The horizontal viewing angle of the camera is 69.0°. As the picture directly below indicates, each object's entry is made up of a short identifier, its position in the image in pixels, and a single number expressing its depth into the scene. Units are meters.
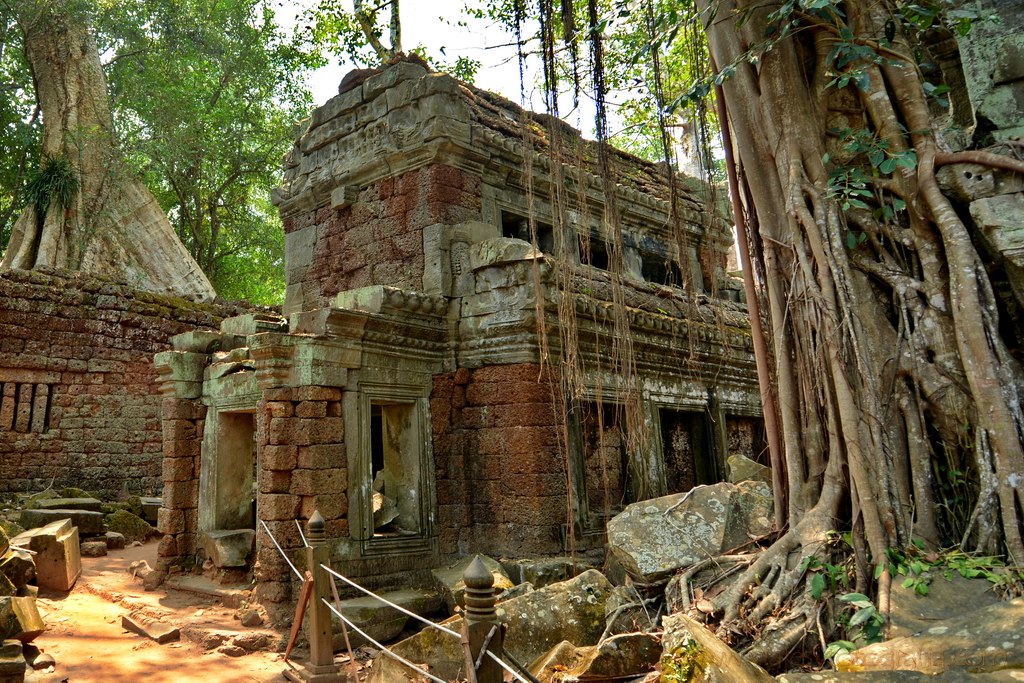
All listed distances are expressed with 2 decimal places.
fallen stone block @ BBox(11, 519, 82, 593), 6.93
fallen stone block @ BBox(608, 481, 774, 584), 4.51
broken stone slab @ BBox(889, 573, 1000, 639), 3.30
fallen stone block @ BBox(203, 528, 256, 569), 6.87
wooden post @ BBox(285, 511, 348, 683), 4.54
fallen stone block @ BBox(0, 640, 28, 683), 4.30
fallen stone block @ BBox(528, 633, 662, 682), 3.64
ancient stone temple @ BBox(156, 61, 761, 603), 6.29
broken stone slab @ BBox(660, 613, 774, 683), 2.80
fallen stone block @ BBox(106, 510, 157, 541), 9.88
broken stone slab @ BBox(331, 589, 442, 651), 5.69
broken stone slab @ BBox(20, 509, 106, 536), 8.59
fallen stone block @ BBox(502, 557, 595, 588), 6.25
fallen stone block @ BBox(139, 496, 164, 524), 10.58
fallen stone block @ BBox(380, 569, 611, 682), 4.62
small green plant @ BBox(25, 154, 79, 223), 15.15
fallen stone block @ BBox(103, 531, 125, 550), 9.26
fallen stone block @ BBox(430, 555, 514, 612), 6.14
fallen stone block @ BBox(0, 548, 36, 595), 6.08
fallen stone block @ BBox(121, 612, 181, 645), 5.73
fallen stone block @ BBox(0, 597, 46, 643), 4.67
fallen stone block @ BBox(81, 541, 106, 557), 8.66
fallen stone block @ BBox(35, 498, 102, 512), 9.38
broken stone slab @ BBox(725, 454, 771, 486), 6.32
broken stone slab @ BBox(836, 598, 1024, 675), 2.77
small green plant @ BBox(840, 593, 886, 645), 3.35
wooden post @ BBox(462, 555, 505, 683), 2.79
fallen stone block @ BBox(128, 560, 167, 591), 7.18
